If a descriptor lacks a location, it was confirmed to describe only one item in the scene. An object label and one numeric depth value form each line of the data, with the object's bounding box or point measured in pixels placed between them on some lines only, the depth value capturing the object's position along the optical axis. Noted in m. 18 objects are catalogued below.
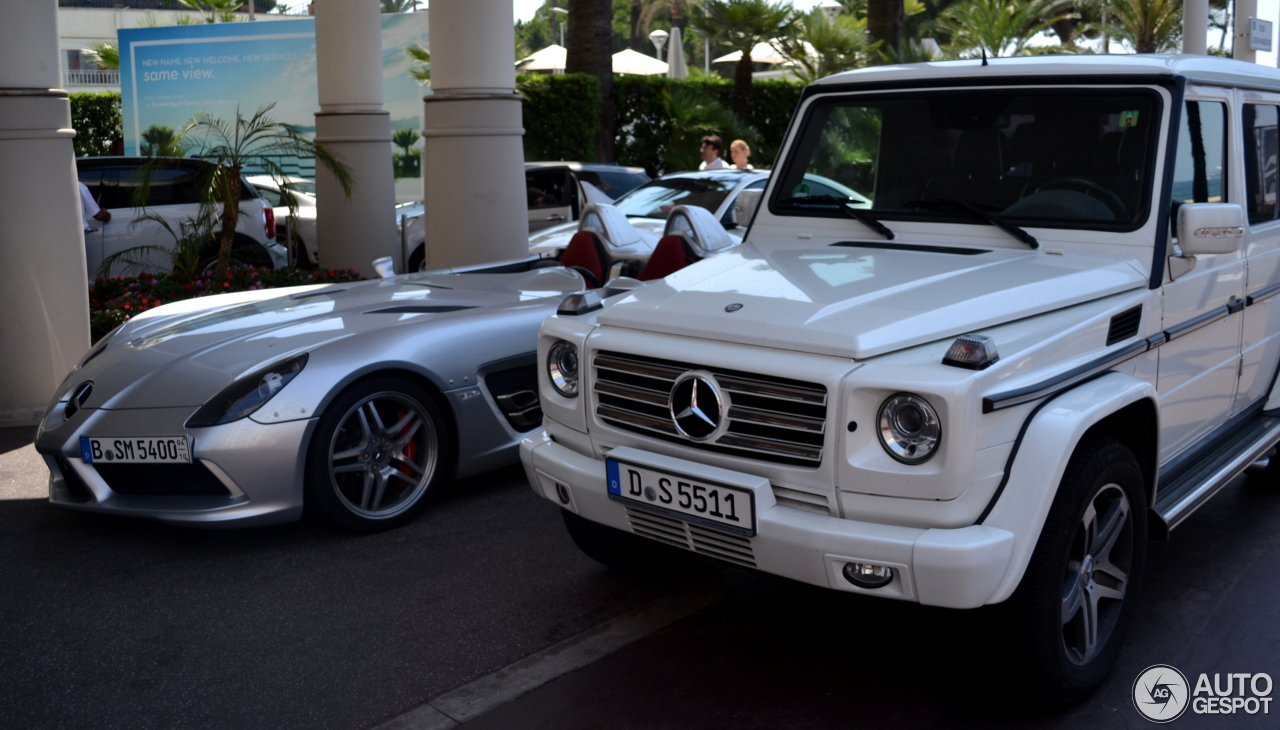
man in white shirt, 13.04
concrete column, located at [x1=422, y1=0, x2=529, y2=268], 9.02
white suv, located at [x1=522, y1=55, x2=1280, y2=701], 2.99
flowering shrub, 8.37
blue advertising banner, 19.70
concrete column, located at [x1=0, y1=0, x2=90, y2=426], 7.11
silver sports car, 4.58
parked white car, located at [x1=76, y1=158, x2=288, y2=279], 11.89
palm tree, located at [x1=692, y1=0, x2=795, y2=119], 22.98
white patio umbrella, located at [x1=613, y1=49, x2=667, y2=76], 28.42
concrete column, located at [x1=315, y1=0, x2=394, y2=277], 11.81
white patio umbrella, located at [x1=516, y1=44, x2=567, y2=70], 25.22
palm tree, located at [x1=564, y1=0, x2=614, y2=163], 19.28
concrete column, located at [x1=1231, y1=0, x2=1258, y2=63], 12.09
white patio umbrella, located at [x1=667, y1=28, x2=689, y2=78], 29.78
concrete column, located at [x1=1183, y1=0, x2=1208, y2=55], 12.12
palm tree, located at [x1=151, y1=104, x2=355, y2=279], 9.09
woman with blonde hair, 13.52
